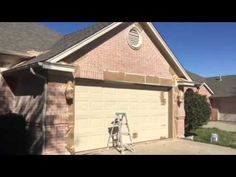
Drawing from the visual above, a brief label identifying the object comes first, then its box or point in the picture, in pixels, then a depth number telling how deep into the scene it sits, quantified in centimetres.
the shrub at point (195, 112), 954
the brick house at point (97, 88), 562
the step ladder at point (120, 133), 650
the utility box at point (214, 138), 817
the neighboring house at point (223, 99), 1849
